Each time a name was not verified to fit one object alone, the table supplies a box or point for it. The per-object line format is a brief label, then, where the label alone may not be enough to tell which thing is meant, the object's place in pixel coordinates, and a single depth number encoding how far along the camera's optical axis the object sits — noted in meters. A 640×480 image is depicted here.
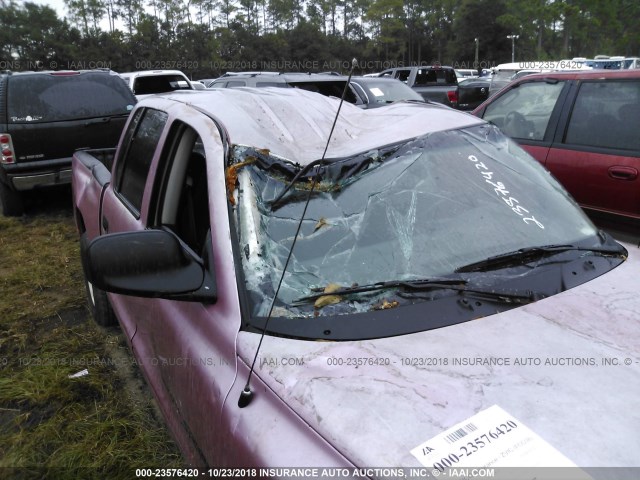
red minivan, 4.07
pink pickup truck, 1.24
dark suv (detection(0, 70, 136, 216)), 6.54
